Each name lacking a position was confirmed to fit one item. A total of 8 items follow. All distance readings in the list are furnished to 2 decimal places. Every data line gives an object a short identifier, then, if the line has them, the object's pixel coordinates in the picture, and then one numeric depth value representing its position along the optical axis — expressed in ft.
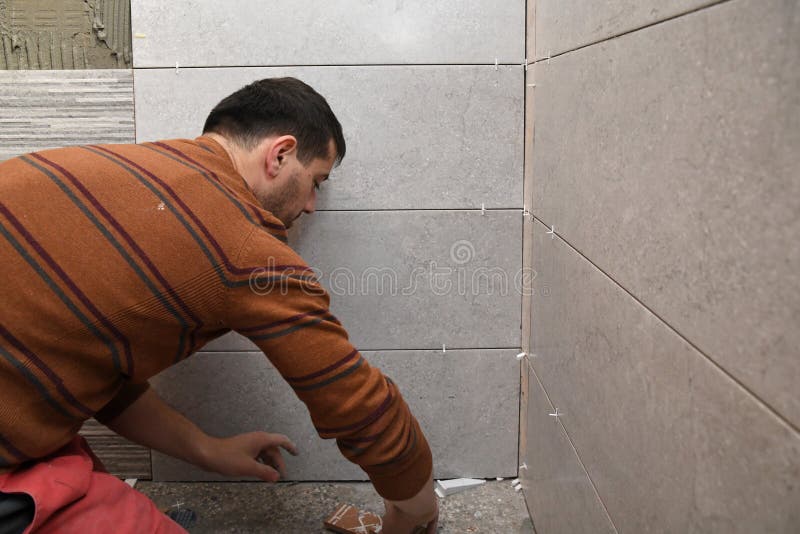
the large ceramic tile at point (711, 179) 2.06
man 3.46
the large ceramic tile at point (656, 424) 2.23
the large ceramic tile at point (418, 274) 6.09
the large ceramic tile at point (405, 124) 5.85
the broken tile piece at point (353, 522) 5.76
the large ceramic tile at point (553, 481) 4.27
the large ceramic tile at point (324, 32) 5.74
